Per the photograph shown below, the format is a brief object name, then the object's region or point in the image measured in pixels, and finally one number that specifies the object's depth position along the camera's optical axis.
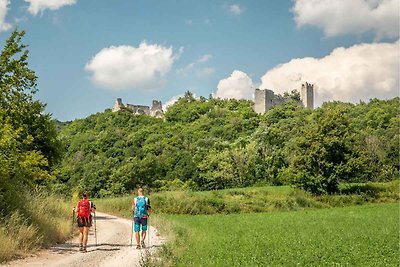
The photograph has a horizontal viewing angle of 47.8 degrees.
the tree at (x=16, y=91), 17.88
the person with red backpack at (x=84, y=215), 17.73
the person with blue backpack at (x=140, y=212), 18.84
